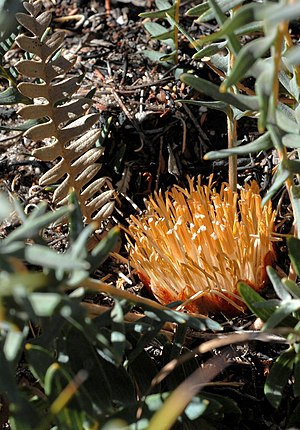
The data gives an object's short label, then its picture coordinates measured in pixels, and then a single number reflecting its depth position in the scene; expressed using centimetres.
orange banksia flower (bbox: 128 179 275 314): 36
